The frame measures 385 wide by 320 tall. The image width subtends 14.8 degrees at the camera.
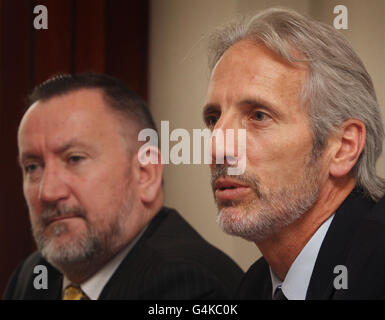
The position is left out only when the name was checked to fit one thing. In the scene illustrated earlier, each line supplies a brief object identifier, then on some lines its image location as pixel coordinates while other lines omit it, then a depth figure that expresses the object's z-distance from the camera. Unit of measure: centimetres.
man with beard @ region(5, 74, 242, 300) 154
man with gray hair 144
